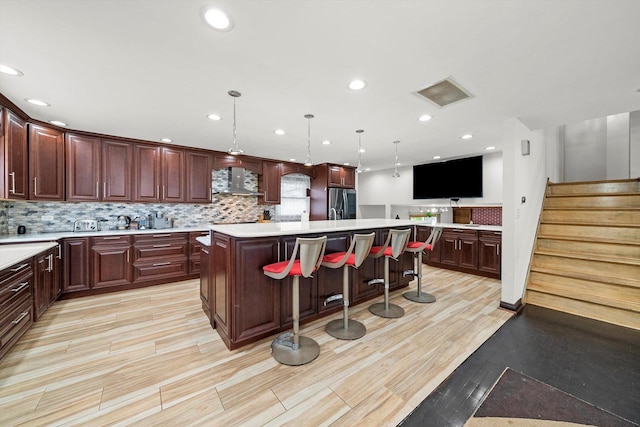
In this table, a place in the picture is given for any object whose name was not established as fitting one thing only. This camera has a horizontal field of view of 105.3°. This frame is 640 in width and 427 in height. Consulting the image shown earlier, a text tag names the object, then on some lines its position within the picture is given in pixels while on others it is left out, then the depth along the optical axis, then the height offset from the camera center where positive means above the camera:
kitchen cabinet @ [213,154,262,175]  4.90 +1.07
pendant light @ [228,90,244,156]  2.39 +1.19
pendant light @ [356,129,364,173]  3.59 +1.21
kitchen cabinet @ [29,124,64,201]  3.19 +0.69
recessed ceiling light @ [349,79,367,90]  2.17 +1.17
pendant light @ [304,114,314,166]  3.00 +1.20
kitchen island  2.16 -0.70
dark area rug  1.49 -1.26
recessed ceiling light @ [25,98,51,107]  2.61 +1.21
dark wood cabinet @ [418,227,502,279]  4.35 -0.75
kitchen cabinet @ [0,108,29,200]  2.69 +0.65
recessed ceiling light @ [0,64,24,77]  2.00 +1.20
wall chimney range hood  4.91 +0.60
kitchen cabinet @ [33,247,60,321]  2.60 -0.79
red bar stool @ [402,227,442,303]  3.24 -0.53
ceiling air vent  2.22 +1.18
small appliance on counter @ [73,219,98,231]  3.83 -0.18
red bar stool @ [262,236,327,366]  1.99 -0.62
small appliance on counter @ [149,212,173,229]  4.37 -0.14
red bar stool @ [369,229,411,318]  2.84 -0.47
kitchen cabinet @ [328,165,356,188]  6.12 +0.95
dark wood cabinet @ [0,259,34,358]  1.98 -0.80
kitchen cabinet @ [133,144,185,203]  4.13 +0.70
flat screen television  5.10 +0.76
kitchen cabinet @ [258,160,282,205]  5.49 +0.69
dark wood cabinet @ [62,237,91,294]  3.35 -0.72
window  6.06 +0.41
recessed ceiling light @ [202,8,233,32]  1.41 +1.16
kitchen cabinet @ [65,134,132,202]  3.63 +0.70
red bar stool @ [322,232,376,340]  2.39 -0.50
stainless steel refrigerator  6.08 +0.27
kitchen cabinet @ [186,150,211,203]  4.57 +0.70
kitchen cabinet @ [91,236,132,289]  3.54 -0.71
